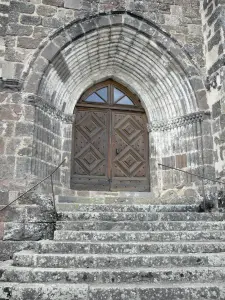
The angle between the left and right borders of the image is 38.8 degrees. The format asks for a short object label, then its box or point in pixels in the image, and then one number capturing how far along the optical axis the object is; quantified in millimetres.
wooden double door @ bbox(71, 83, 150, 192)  6590
